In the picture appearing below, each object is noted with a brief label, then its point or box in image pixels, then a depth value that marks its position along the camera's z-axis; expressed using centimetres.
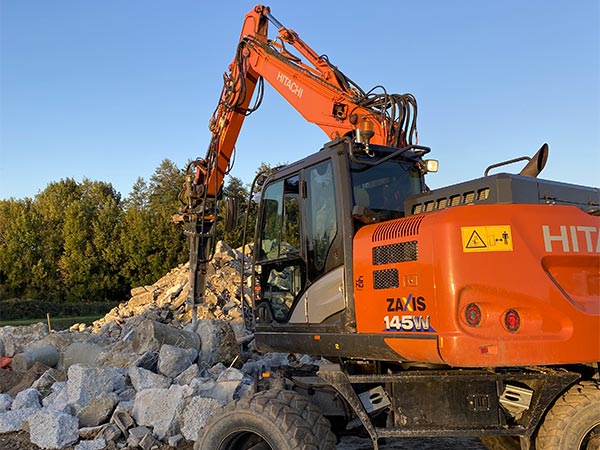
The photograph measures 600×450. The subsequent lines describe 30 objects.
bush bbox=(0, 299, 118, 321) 2952
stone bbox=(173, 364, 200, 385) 787
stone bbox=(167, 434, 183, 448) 629
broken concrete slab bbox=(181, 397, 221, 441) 641
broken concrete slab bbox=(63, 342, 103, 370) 1007
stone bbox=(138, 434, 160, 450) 630
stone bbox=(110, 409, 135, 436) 667
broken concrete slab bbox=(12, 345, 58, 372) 1002
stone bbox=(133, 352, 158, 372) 865
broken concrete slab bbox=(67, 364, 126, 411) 739
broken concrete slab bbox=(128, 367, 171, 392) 781
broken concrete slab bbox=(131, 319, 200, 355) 974
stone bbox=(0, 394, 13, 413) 769
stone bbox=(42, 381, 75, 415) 712
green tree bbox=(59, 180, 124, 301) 3681
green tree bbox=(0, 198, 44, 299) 3688
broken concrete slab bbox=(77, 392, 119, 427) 694
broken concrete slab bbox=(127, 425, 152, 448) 636
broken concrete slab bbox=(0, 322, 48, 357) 1191
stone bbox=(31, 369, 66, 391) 865
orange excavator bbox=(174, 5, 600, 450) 375
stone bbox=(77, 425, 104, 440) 661
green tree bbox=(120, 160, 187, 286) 3684
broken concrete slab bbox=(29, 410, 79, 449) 641
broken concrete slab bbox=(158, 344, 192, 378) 837
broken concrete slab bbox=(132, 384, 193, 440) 660
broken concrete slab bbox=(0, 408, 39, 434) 711
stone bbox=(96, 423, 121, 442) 651
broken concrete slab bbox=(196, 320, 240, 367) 984
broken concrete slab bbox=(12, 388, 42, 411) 766
